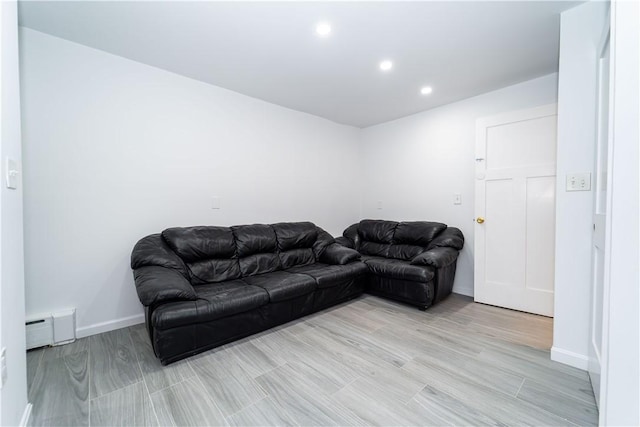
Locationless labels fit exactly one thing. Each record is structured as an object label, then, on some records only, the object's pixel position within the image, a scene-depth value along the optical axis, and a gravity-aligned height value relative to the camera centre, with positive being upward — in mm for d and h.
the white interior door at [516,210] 2787 -33
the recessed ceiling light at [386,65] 2611 +1432
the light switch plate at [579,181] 1837 +178
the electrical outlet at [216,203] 3186 +63
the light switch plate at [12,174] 1201 +166
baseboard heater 2127 -990
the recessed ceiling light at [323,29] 2051 +1417
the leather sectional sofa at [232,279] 2006 -729
